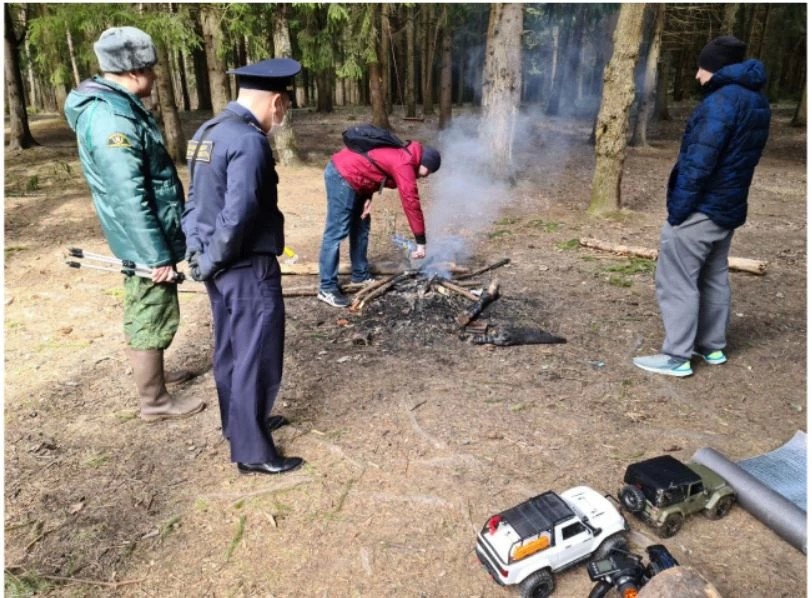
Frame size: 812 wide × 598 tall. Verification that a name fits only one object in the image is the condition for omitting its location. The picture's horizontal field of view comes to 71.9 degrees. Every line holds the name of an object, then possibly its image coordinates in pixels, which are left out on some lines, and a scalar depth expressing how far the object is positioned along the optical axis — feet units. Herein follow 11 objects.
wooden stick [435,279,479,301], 19.07
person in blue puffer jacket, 12.71
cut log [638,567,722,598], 7.19
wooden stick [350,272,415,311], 18.88
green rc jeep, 9.43
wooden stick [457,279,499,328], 17.48
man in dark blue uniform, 9.51
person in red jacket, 18.03
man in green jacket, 11.02
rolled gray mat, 9.30
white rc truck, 8.32
